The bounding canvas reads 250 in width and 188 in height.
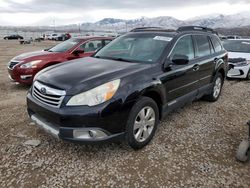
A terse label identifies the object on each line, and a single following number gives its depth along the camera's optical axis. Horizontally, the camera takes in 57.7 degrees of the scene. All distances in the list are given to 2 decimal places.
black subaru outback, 2.78
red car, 6.26
